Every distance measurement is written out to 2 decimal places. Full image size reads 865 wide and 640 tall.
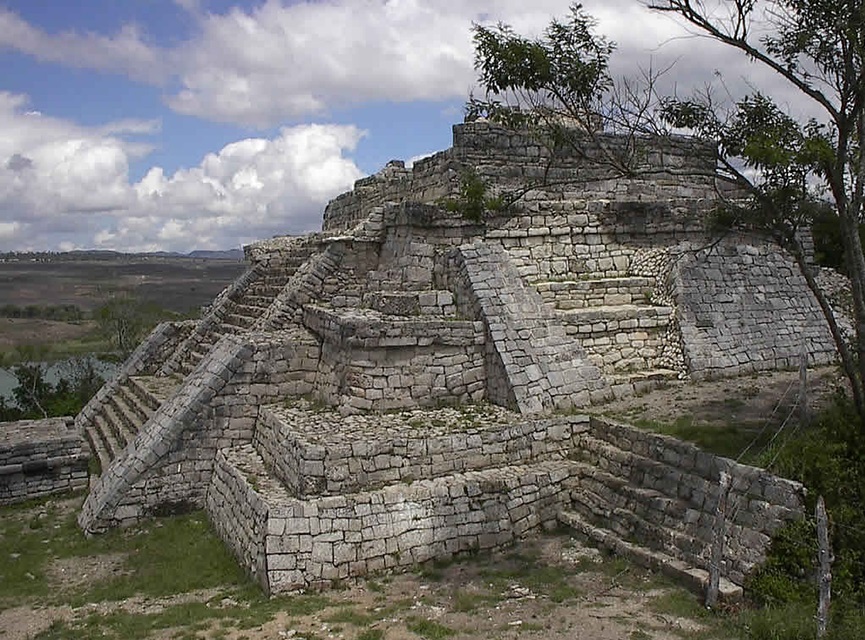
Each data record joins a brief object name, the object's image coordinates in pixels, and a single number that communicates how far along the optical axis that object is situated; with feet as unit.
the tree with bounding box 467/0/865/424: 23.99
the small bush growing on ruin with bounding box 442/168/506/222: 33.61
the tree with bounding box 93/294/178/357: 91.56
